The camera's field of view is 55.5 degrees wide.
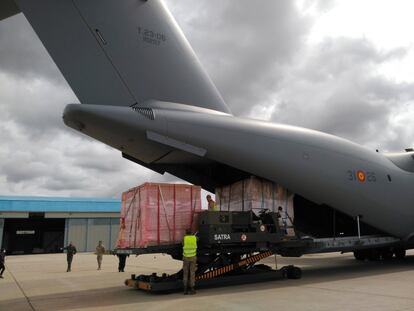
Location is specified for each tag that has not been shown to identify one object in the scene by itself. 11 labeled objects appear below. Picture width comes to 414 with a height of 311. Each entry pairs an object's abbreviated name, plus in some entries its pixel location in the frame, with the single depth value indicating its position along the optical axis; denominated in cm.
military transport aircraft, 930
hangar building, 3681
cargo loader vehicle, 969
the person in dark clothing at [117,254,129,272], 1536
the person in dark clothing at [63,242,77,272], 1758
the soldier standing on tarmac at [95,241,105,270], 1790
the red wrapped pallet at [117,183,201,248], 943
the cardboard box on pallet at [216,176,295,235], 1144
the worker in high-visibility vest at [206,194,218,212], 1086
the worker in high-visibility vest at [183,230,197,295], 927
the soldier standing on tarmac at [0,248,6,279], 1477
